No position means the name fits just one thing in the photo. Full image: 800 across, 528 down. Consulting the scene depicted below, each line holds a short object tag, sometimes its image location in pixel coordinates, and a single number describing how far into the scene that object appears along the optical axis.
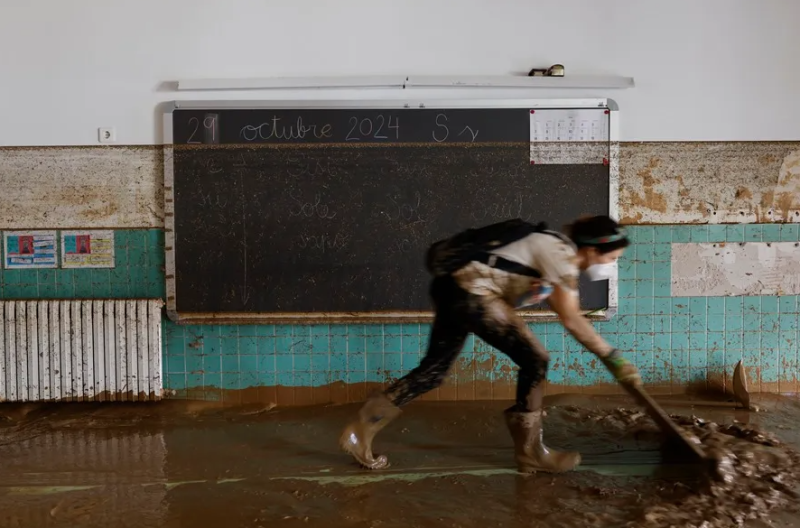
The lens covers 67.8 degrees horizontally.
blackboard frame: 3.73
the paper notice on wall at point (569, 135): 3.76
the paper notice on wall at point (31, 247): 3.83
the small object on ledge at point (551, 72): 3.72
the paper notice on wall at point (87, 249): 3.82
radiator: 3.71
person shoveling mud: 2.41
